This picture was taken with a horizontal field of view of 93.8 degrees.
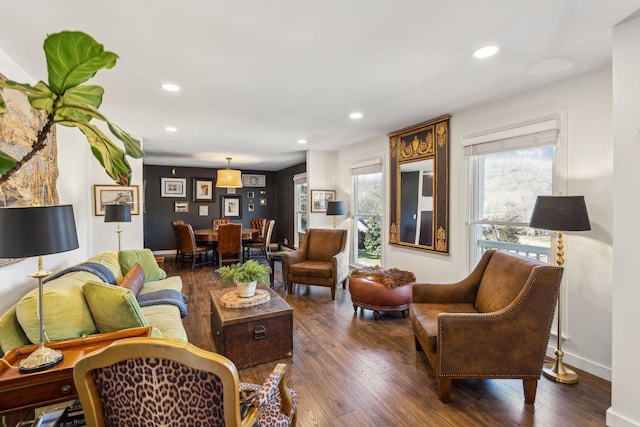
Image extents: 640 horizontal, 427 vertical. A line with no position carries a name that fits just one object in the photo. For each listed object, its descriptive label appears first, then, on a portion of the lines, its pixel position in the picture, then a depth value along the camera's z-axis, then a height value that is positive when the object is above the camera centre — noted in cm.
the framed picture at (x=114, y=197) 430 +18
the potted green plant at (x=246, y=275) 260 -58
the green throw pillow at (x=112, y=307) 171 -57
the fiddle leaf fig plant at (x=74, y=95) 92 +39
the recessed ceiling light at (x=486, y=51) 204 +109
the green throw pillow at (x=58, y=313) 152 -56
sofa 153 -58
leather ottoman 334 -94
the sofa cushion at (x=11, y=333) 153 -64
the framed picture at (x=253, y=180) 888 +85
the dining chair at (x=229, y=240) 594 -62
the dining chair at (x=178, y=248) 618 -83
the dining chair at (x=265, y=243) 678 -81
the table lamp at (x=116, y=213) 389 -6
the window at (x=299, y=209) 771 -2
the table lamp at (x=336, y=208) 525 +1
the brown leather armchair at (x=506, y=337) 191 -85
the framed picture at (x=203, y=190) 827 +53
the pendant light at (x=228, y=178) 591 +60
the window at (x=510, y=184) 273 +24
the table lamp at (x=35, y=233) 117 -10
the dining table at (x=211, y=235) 623 -57
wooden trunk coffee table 238 -102
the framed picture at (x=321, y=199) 589 +19
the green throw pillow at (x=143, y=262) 324 -60
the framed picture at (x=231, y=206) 860 +7
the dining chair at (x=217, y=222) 774 -35
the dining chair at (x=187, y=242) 591 -68
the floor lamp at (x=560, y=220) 210 -9
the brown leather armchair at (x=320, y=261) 416 -79
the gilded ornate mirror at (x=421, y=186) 368 +30
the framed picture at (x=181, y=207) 809 +5
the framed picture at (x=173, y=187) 795 +58
